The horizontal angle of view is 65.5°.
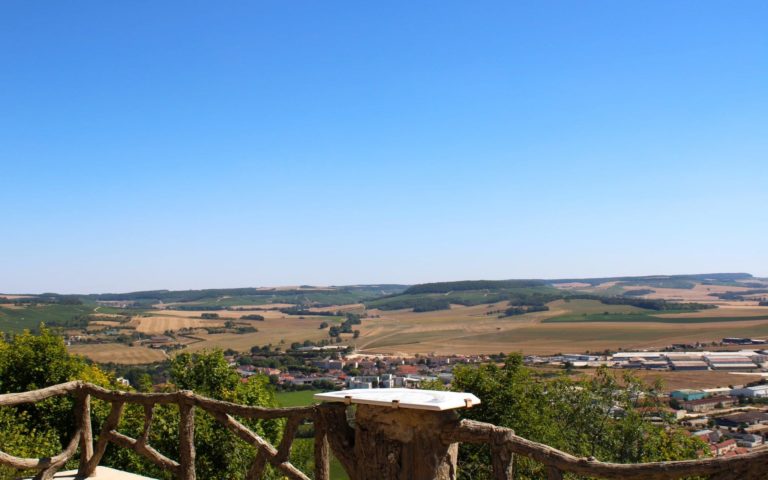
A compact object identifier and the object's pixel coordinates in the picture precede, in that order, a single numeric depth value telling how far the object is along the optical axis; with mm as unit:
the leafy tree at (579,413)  16547
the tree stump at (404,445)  3650
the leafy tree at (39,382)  12508
